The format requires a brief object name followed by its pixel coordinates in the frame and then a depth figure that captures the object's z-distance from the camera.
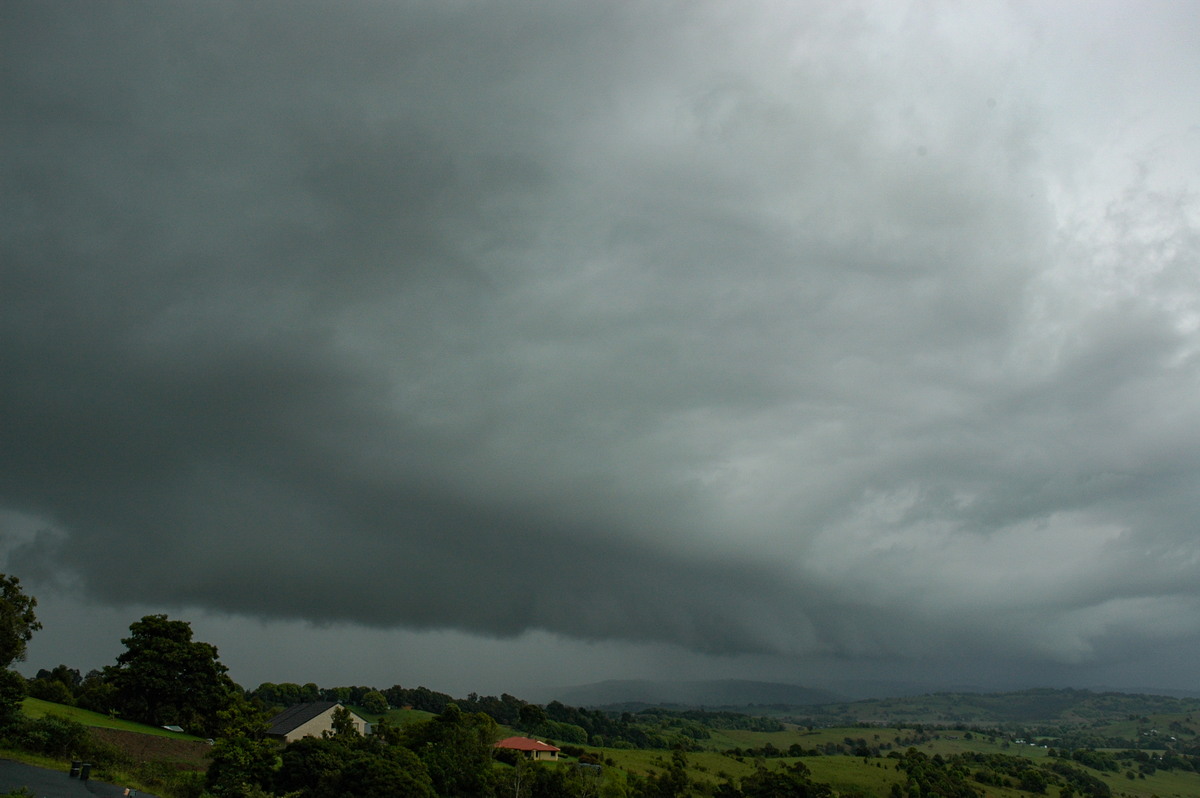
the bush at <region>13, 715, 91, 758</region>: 63.66
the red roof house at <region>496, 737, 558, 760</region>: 127.31
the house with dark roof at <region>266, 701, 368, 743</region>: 109.00
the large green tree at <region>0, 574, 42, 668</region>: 72.25
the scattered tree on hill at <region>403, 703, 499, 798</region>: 81.44
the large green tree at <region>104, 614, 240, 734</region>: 97.38
